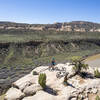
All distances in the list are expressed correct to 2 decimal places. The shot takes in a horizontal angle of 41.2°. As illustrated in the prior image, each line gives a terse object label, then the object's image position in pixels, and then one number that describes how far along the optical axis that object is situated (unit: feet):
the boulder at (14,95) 44.61
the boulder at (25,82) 49.23
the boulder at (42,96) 41.19
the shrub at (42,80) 46.16
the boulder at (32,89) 45.47
